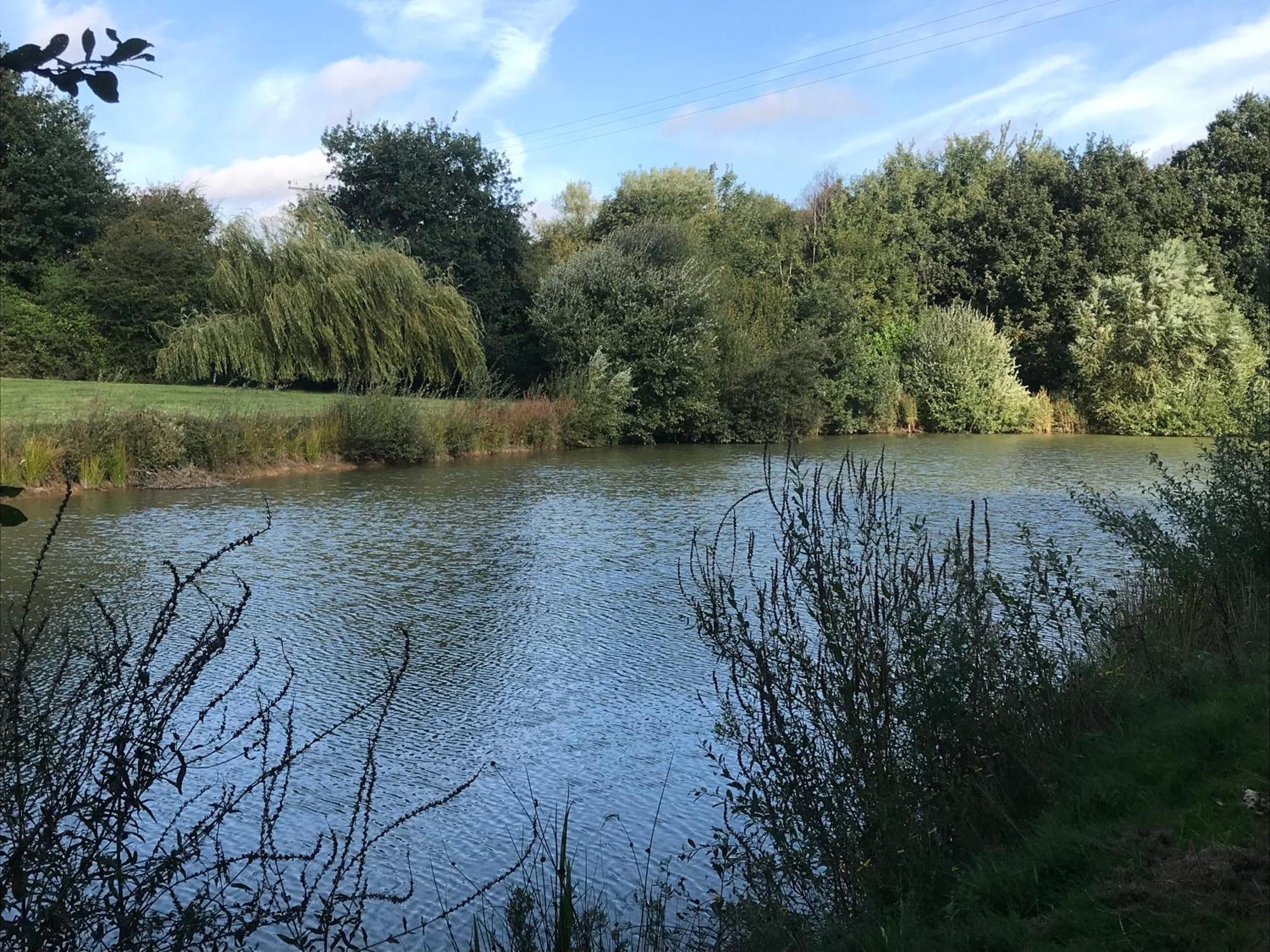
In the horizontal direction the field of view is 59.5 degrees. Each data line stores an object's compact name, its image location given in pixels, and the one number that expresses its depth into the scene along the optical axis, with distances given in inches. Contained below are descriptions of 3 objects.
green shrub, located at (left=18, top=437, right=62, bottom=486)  460.8
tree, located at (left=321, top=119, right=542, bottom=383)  967.6
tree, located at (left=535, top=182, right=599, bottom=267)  1123.3
